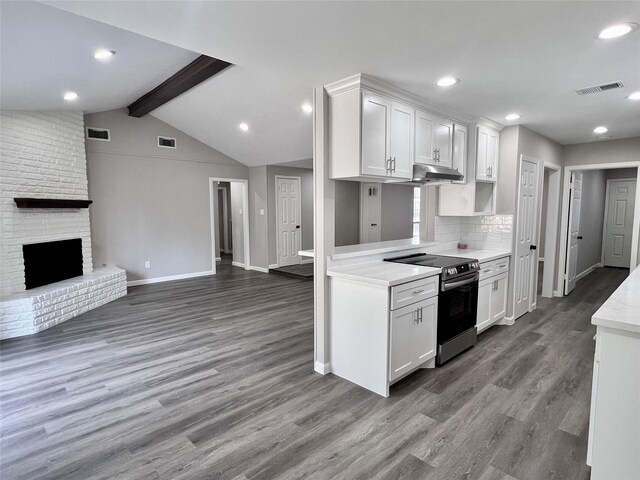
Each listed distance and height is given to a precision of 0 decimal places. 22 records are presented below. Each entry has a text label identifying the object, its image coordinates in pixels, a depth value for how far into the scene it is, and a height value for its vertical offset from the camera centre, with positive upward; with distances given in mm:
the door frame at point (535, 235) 4367 -375
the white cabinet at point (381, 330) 2674 -1000
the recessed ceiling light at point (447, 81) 2759 +1019
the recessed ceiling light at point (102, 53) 3430 +1549
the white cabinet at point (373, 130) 2762 +654
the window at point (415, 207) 8688 +5
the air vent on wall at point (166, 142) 6598 +1257
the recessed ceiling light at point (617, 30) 1916 +1002
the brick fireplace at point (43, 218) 4219 -140
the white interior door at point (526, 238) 4480 -417
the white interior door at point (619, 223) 7824 -363
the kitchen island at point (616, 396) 1574 -887
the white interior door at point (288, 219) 7914 -277
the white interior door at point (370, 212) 8289 -115
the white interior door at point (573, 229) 5570 -365
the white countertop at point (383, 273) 2659 -540
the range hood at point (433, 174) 3221 +322
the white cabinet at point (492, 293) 3809 -986
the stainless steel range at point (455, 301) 3168 -907
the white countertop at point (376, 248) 3193 -416
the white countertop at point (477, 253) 3857 -553
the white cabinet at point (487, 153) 4086 +652
